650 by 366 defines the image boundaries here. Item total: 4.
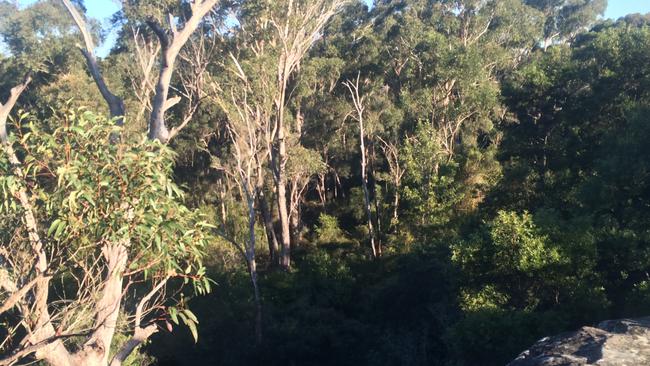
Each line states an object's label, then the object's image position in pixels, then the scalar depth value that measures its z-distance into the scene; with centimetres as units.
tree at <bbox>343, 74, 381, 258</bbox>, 2083
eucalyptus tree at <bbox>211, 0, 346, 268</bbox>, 1931
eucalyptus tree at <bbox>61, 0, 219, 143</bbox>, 661
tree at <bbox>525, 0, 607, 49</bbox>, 4000
